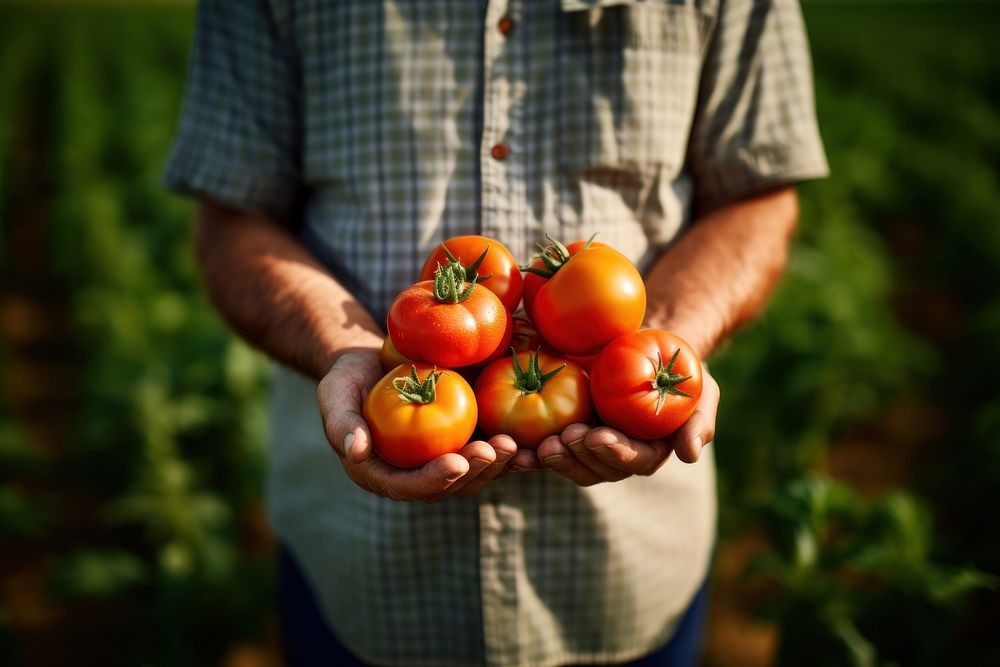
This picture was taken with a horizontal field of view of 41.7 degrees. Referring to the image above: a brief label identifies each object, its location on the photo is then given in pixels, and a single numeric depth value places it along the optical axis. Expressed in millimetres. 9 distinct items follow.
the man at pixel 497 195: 909
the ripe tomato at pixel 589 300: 815
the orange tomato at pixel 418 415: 796
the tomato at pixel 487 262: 845
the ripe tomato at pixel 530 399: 815
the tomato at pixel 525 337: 868
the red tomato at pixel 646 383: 795
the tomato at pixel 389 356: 849
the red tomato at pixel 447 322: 803
